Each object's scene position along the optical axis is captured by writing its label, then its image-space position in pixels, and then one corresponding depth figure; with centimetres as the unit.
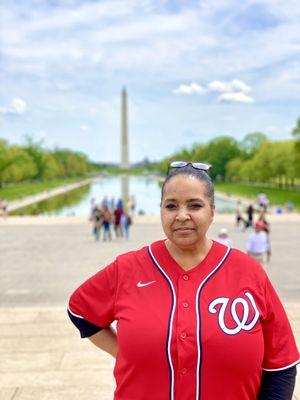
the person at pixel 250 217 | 2203
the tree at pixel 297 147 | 4441
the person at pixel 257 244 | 925
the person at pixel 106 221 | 1794
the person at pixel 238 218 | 2249
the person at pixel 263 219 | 1028
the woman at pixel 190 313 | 185
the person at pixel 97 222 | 1812
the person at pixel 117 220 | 1864
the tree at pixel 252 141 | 8969
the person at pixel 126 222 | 1845
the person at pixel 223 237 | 1003
